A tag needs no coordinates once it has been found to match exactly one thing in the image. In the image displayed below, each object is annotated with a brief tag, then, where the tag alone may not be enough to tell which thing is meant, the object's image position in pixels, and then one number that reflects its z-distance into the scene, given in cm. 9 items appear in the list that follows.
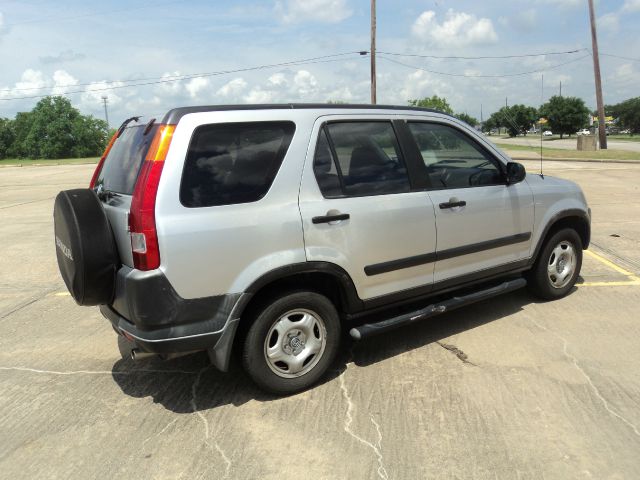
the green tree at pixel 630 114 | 10156
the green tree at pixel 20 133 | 8069
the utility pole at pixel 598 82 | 2772
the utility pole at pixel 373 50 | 3093
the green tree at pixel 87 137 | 7750
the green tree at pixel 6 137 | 8031
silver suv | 289
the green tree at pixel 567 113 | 7206
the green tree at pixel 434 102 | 5289
